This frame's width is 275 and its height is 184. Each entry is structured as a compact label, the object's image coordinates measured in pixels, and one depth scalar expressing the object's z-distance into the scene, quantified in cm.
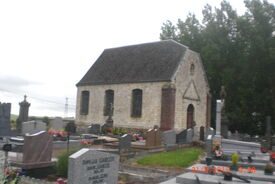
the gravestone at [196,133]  2119
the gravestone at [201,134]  1991
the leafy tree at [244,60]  2623
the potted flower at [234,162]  962
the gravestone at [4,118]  1485
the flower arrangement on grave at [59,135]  1709
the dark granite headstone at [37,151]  953
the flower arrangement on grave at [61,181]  691
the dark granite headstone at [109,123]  2262
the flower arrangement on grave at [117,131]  2085
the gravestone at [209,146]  1120
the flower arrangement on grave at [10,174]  660
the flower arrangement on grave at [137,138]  1841
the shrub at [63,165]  873
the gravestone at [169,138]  1606
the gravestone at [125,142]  1334
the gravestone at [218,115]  1462
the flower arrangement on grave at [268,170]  899
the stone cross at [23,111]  2384
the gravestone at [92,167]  566
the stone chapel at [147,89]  2230
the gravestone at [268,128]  1827
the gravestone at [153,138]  1520
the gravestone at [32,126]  1791
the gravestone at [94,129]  2182
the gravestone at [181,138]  1712
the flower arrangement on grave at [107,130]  2150
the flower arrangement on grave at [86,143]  1481
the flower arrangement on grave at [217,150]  1081
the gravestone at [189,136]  1779
